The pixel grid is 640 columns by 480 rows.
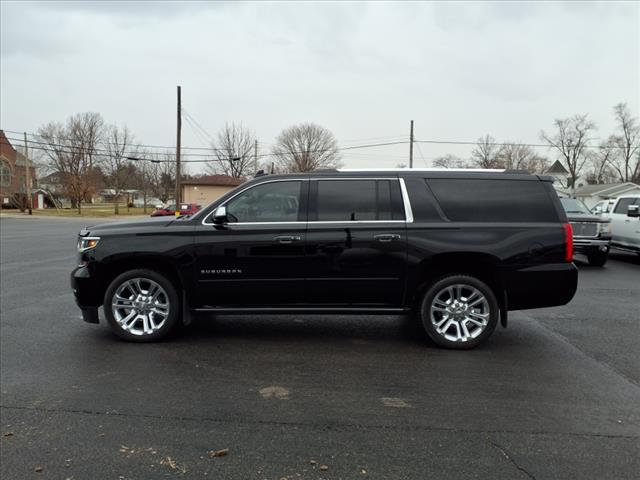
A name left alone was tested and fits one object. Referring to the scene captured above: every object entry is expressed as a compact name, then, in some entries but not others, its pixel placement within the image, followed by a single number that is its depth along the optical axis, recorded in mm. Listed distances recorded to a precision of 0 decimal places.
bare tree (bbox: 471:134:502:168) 77938
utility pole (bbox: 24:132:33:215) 46509
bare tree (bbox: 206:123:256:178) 70312
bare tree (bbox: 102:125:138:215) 58300
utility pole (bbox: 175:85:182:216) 31344
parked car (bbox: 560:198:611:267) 11906
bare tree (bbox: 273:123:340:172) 73125
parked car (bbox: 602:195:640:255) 12533
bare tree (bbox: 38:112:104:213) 53062
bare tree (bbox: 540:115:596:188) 78812
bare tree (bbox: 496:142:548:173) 78562
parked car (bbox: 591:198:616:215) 16545
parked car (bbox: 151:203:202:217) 32647
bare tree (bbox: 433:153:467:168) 83625
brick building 60272
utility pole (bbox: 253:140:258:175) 69194
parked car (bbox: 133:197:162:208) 91875
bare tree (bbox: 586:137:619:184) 80438
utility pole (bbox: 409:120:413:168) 42319
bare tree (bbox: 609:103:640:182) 76938
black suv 5066
